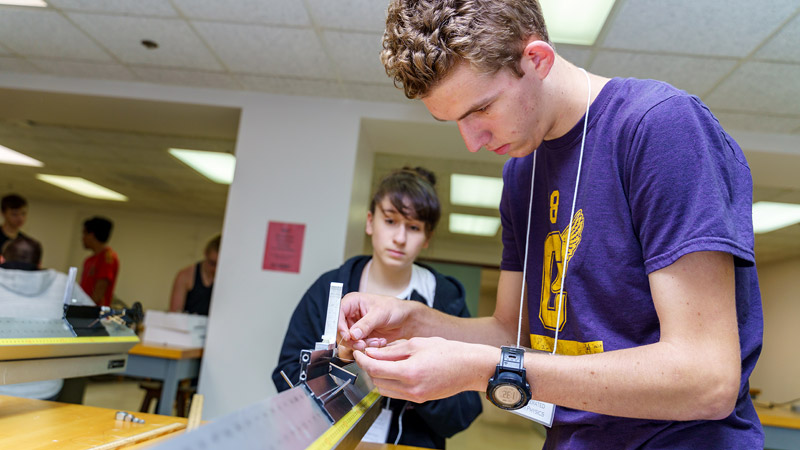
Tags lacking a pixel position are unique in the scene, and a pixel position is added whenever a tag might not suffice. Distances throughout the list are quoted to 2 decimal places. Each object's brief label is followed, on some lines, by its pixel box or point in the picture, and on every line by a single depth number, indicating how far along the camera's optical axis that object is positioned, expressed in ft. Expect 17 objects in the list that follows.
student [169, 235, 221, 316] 13.70
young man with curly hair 2.39
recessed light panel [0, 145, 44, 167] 21.54
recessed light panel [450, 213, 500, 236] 25.45
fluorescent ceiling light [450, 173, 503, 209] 19.08
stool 12.94
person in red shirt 15.08
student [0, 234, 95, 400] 6.65
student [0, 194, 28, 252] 14.33
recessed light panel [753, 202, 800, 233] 18.67
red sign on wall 11.91
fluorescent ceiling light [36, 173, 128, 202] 26.27
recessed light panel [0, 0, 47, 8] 9.44
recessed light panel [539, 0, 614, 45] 8.18
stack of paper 11.43
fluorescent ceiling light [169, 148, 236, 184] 18.98
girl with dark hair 5.74
